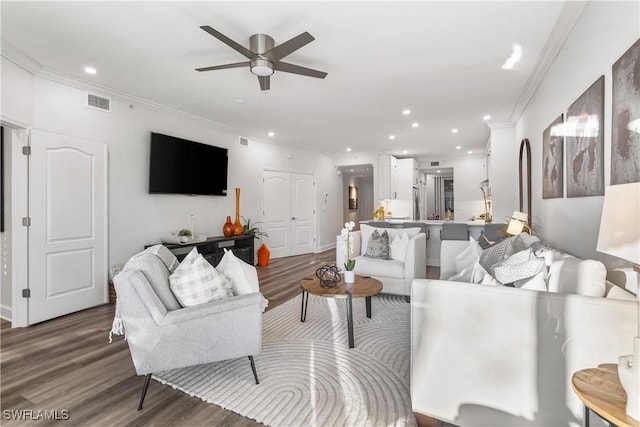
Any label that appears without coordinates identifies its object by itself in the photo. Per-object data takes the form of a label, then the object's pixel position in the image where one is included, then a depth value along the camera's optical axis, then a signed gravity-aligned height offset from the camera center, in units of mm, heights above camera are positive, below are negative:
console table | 4477 -580
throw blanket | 1964 -377
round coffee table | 2645 -709
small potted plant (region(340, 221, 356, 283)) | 2994 -485
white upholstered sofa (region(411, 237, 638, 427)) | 1276 -601
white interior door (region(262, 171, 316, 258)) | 6973 -10
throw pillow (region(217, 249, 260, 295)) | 2250 -467
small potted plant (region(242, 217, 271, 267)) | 6242 -770
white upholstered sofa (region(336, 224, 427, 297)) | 3689 -661
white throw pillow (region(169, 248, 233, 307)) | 1989 -467
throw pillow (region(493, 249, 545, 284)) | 1809 -343
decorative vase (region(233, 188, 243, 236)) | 5629 -224
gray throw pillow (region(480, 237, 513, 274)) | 2512 -345
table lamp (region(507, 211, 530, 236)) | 3127 -132
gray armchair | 1806 -681
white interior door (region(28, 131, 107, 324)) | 3246 -159
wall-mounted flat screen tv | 4410 +696
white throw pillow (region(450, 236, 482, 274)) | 2755 -404
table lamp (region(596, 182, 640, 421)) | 880 -81
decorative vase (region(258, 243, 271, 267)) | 6320 -913
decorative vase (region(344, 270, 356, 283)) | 2990 -623
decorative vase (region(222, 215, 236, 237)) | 5477 -299
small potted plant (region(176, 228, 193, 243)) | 4441 -349
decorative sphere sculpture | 2941 -630
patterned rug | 1771 -1144
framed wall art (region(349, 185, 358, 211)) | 10961 +486
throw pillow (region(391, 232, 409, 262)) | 4008 -466
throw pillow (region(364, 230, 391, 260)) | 4055 -464
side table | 883 -573
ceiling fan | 2459 +1322
